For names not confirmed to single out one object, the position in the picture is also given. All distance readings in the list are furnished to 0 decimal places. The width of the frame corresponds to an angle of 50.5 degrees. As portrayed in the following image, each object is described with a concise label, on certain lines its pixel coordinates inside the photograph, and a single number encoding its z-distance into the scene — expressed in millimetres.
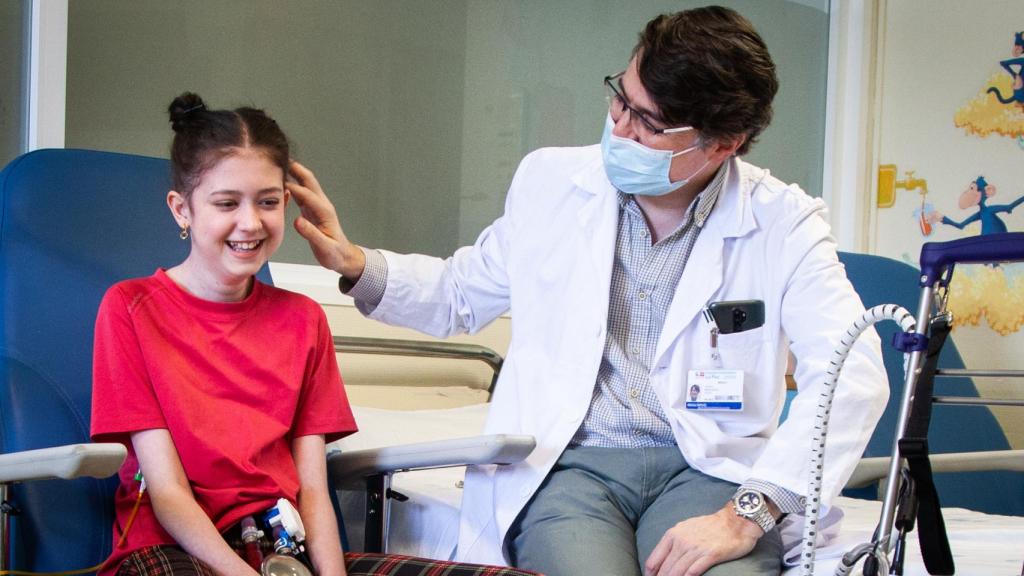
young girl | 1496
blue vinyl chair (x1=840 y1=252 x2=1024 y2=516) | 2781
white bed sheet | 1562
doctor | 1604
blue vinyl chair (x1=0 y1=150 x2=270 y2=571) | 1579
